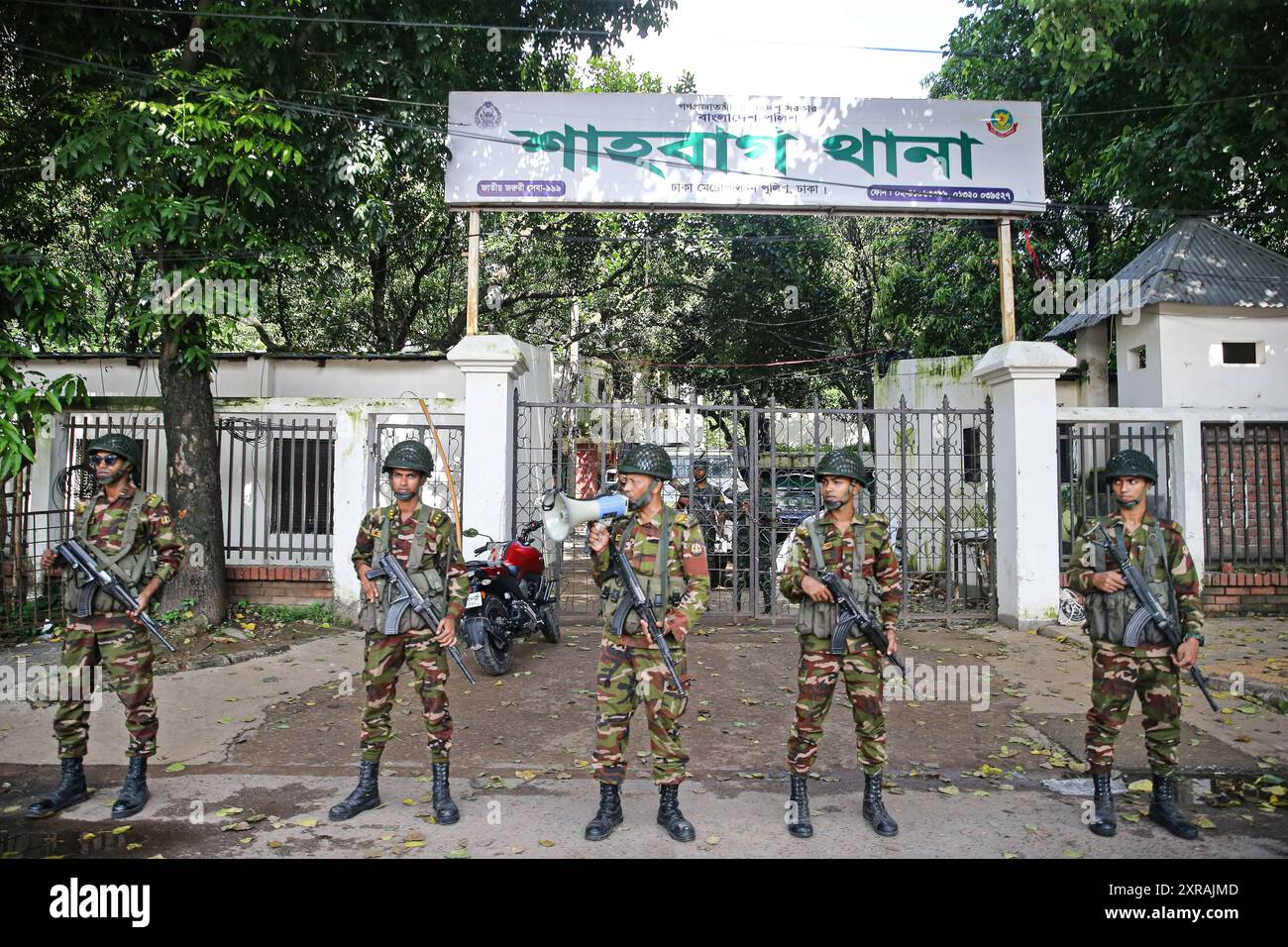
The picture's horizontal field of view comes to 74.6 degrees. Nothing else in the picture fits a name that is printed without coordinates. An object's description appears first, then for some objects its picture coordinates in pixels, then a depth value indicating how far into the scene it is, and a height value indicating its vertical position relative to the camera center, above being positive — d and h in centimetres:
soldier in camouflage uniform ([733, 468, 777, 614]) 869 -52
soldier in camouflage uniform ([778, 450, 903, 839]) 389 -57
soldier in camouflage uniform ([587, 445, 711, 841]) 380 -63
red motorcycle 650 -87
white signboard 812 +329
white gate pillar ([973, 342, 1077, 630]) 830 +4
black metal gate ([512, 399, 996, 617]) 828 -27
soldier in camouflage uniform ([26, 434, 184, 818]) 409 -57
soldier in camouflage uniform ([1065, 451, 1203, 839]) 383 -70
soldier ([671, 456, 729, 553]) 916 -11
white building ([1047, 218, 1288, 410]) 1002 +199
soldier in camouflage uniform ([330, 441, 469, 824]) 402 -58
